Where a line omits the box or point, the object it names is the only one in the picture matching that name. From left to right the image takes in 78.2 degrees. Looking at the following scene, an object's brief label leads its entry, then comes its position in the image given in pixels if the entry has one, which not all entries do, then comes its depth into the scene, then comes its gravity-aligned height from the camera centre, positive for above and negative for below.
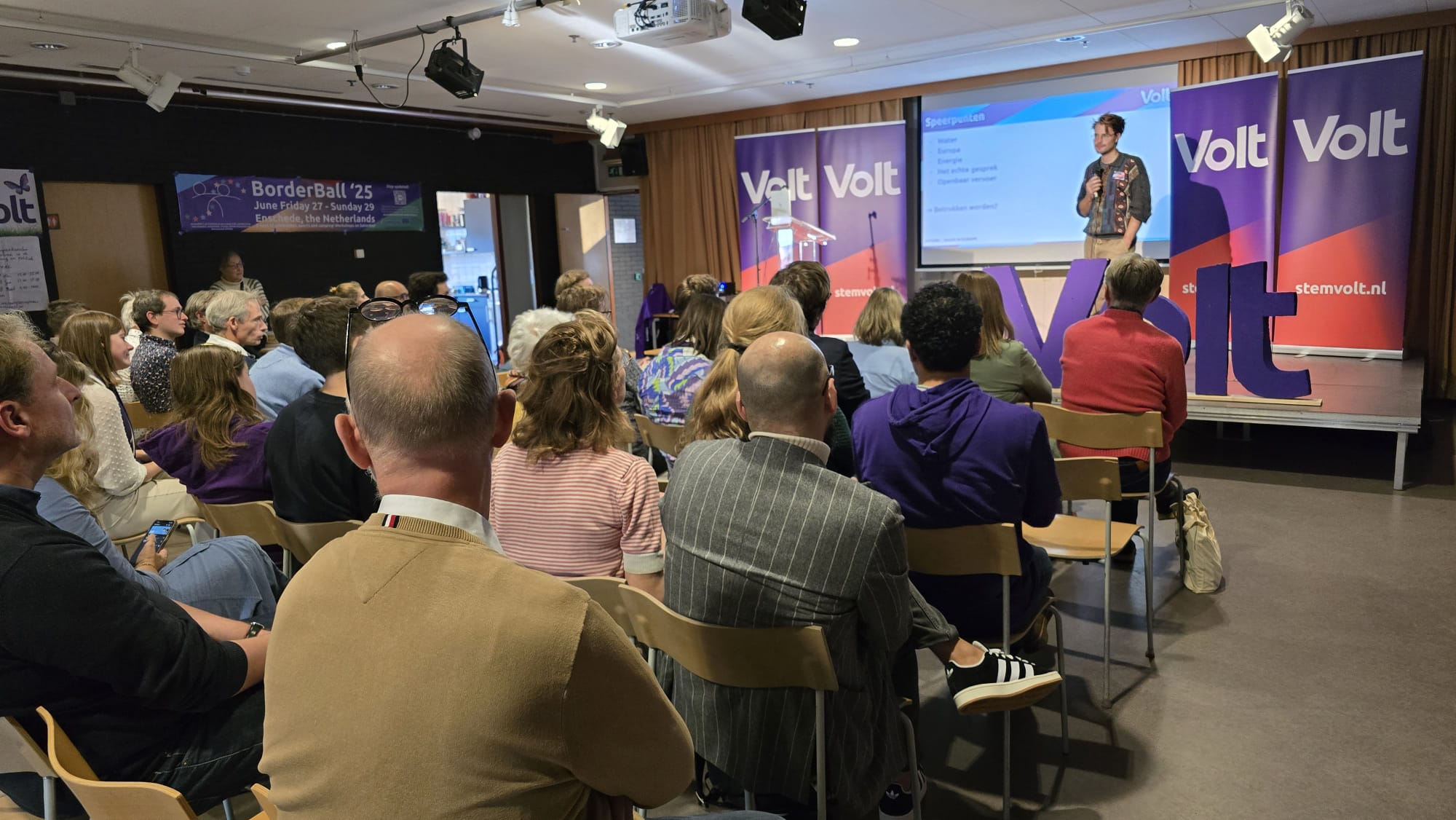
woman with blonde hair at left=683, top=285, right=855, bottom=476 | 2.62 -0.32
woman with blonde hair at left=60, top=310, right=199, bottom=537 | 3.16 -0.69
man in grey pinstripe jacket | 1.69 -0.60
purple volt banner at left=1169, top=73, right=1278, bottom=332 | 6.45 +0.48
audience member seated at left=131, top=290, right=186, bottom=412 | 3.79 -0.27
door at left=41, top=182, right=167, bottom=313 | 7.52 +0.43
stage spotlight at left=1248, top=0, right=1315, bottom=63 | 5.38 +1.25
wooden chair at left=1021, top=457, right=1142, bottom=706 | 2.83 -0.95
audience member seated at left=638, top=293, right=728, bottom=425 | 3.67 -0.39
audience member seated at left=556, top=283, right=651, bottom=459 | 4.48 -0.21
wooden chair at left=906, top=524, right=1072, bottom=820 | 2.21 -0.74
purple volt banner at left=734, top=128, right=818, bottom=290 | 9.36 +0.73
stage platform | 4.79 -0.93
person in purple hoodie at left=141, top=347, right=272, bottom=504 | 2.86 -0.47
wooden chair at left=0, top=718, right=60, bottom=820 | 1.47 -0.76
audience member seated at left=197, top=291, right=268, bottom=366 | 4.38 -0.16
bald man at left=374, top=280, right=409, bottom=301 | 6.25 -0.07
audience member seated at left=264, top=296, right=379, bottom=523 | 2.58 -0.53
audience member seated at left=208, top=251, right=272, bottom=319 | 8.02 +0.10
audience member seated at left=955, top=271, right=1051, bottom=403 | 3.74 -0.49
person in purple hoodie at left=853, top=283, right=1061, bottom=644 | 2.30 -0.52
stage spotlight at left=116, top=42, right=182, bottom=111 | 5.96 +1.38
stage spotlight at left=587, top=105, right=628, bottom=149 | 8.16 +1.30
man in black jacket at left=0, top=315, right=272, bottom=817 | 1.43 -0.61
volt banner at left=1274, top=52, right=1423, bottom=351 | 6.07 +0.26
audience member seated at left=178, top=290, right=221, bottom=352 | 5.02 -0.13
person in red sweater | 3.48 -0.45
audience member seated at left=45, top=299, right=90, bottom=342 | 5.62 -0.12
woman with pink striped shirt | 2.15 -0.51
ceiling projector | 4.93 +1.36
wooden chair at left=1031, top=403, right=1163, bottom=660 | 3.24 -0.68
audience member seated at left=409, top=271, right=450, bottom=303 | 6.52 -0.04
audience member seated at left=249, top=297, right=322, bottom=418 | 3.76 -0.40
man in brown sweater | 0.90 -0.39
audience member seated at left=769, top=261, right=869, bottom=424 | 3.42 -0.24
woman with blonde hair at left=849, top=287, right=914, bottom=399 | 3.95 -0.39
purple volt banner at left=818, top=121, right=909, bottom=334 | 8.84 +0.47
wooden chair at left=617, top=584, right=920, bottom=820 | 1.63 -0.72
